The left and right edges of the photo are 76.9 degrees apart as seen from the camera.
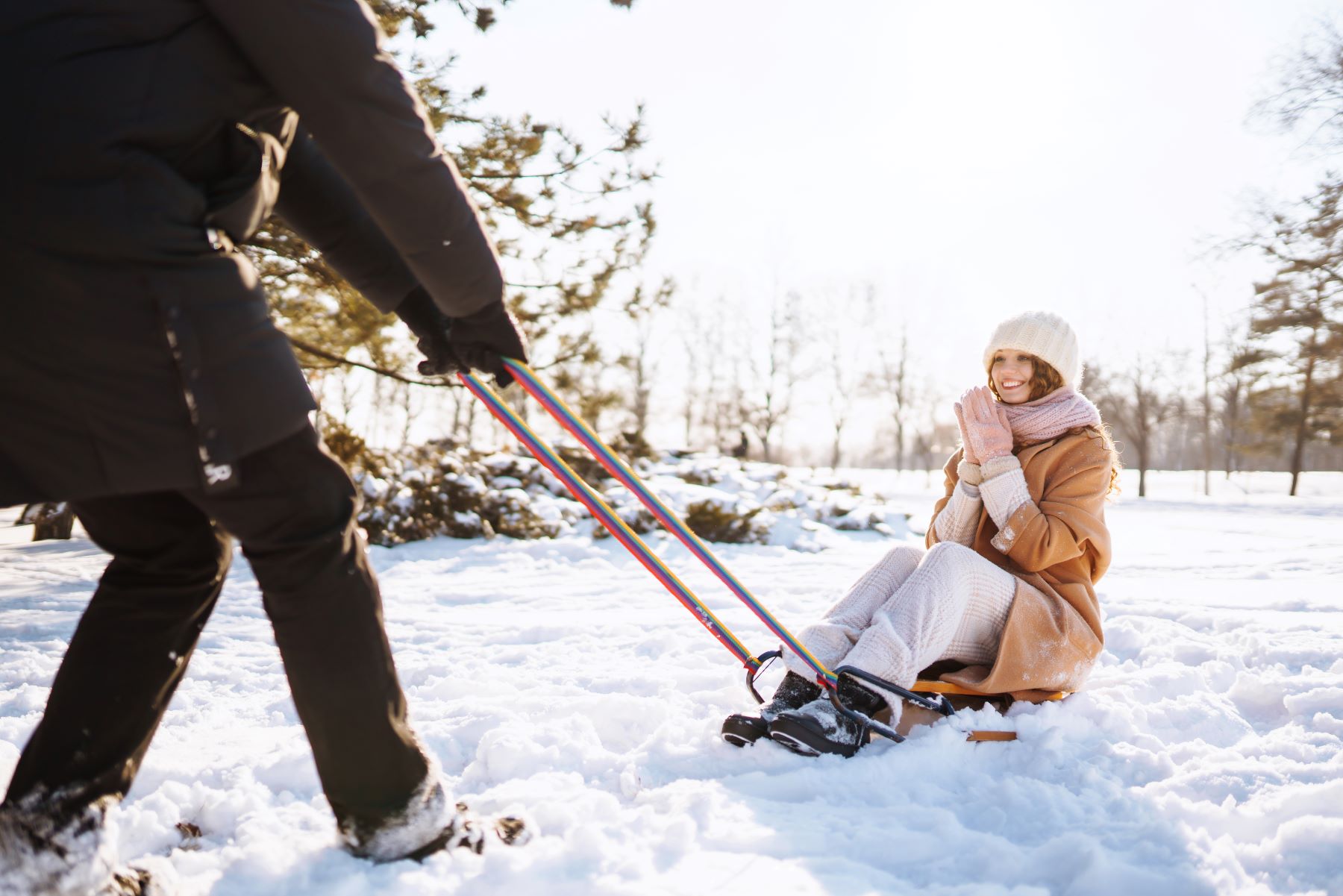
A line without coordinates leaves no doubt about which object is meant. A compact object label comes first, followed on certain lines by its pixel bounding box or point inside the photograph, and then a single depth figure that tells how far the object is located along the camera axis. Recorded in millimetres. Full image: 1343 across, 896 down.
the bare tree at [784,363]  29641
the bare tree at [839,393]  31094
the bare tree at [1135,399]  28078
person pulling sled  1055
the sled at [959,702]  2309
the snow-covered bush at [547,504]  7535
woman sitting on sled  2359
